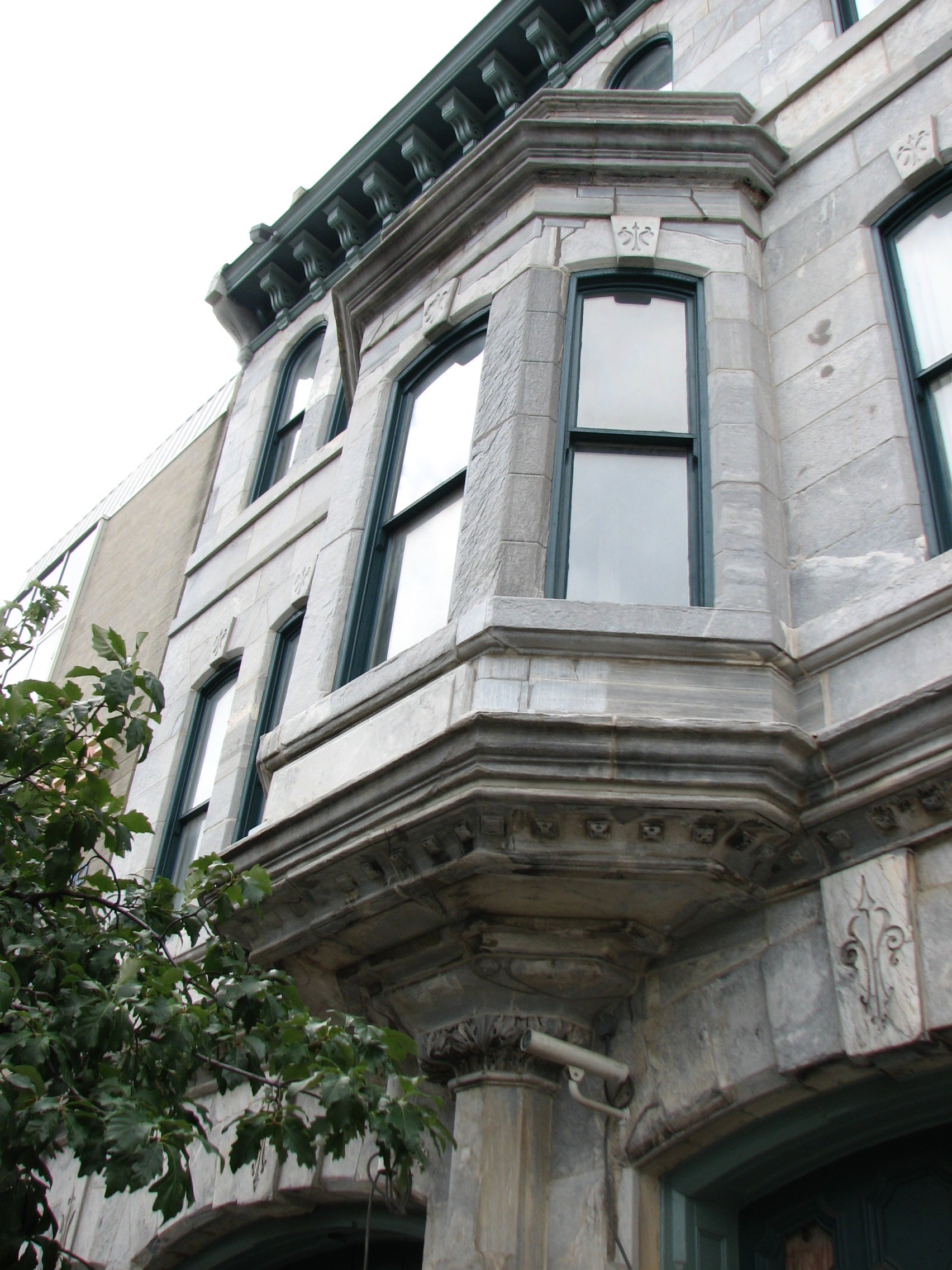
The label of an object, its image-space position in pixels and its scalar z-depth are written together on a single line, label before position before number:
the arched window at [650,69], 10.36
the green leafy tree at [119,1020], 4.02
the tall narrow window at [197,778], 10.30
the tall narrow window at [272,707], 9.54
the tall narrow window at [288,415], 12.88
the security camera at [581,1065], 5.14
